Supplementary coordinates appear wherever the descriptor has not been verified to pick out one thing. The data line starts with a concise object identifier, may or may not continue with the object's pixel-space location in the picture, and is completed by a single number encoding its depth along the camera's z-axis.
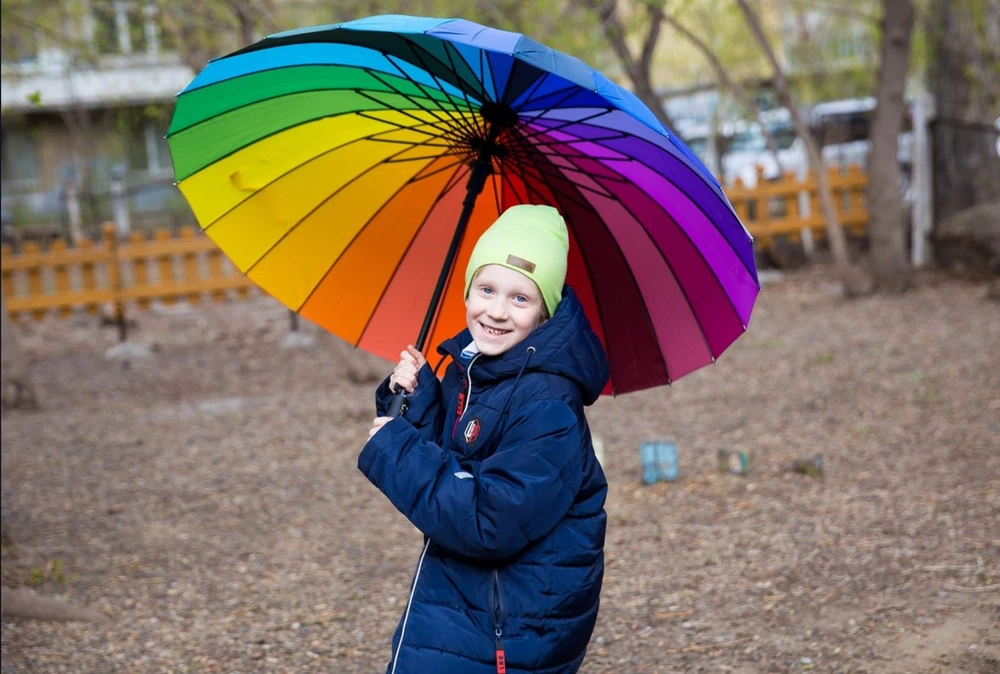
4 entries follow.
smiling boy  2.23
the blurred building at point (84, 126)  9.75
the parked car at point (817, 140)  16.41
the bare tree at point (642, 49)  10.51
